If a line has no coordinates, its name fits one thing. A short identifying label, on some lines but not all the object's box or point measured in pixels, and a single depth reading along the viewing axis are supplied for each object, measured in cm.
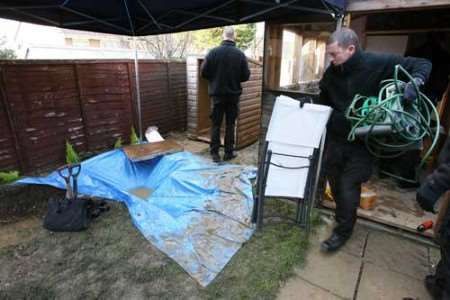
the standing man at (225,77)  353
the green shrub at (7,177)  307
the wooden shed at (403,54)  256
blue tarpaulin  212
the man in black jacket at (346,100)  183
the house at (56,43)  659
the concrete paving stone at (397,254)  199
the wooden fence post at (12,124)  307
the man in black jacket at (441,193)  140
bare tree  852
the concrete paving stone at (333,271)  182
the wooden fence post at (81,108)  375
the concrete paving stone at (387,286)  175
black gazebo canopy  253
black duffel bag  237
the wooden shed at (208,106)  455
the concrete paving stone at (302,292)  174
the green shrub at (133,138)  452
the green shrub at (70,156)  367
